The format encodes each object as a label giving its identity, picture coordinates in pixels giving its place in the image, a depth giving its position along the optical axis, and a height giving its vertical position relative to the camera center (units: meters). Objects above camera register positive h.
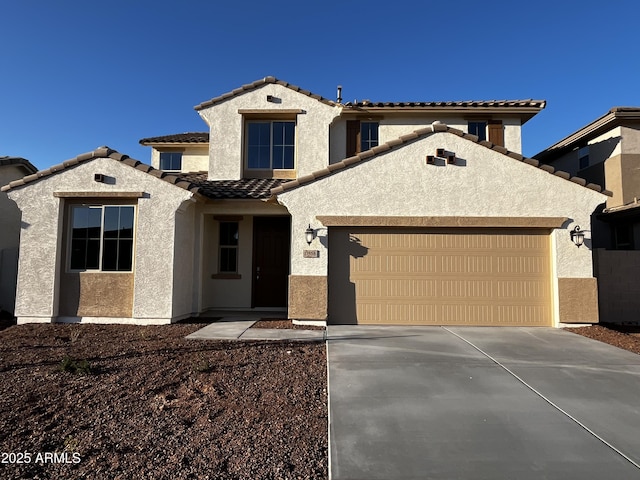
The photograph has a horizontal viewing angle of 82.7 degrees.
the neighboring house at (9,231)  11.23 +1.04
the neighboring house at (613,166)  14.54 +4.21
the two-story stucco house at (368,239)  9.08 +0.63
